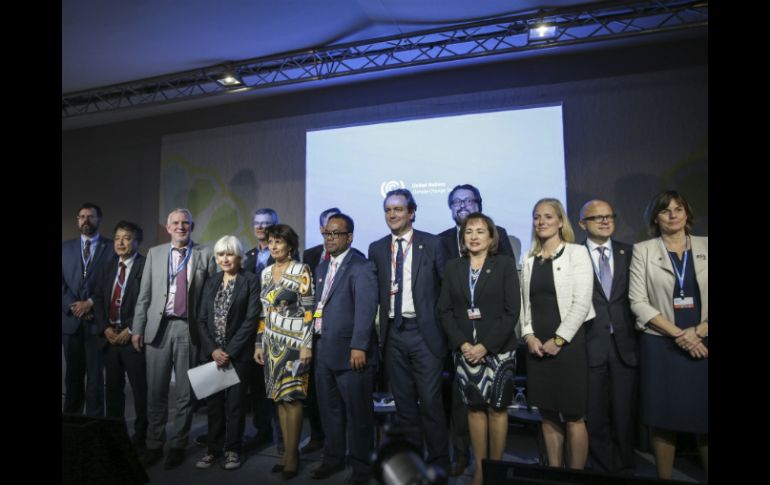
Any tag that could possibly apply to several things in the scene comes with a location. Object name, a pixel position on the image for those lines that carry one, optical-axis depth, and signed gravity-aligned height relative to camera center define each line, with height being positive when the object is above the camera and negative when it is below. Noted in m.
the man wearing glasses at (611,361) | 2.87 -0.65
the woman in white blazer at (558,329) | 2.66 -0.43
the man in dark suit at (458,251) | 3.29 -0.01
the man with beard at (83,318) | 4.02 -0.56
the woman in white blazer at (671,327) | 2.58 -0.41
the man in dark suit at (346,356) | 3.03 -0.66
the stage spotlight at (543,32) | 4.27 +1.91
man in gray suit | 3.45 -0.54
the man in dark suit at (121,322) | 3.63 -0.56
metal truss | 4.18 +1.97
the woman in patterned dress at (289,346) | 3.11 -0.61
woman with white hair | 3.32 -0.60
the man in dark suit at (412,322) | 2.99 -0.45
